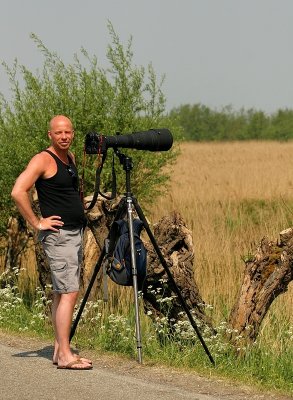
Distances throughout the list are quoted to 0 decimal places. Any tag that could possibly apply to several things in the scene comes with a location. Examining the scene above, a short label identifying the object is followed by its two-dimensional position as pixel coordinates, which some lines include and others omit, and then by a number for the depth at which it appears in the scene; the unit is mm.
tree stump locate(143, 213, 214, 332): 18516
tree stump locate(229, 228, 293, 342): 17984
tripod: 15445
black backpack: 15719
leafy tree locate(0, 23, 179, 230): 26094
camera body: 15461
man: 15398
